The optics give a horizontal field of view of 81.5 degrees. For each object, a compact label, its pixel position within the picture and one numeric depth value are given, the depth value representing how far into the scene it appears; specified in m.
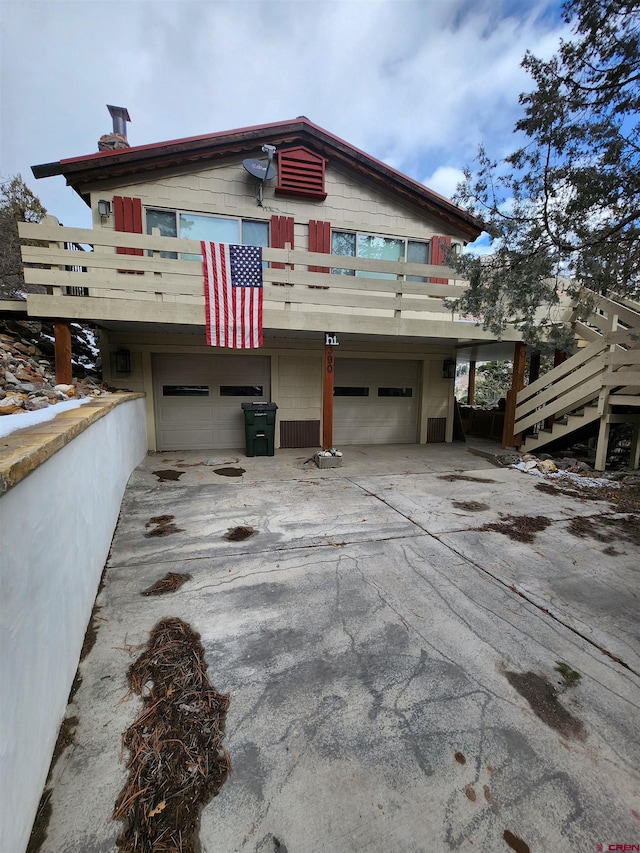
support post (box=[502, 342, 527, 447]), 8.26
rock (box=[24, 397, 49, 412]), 3.04
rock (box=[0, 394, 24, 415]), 2.72
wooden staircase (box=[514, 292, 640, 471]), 6.50
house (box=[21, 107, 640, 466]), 6.41
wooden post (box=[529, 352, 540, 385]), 9.81
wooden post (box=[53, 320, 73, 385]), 6.04
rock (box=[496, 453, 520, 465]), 7.62
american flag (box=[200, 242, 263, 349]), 6.21
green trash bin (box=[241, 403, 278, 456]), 7.70
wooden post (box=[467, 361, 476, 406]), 13.15
